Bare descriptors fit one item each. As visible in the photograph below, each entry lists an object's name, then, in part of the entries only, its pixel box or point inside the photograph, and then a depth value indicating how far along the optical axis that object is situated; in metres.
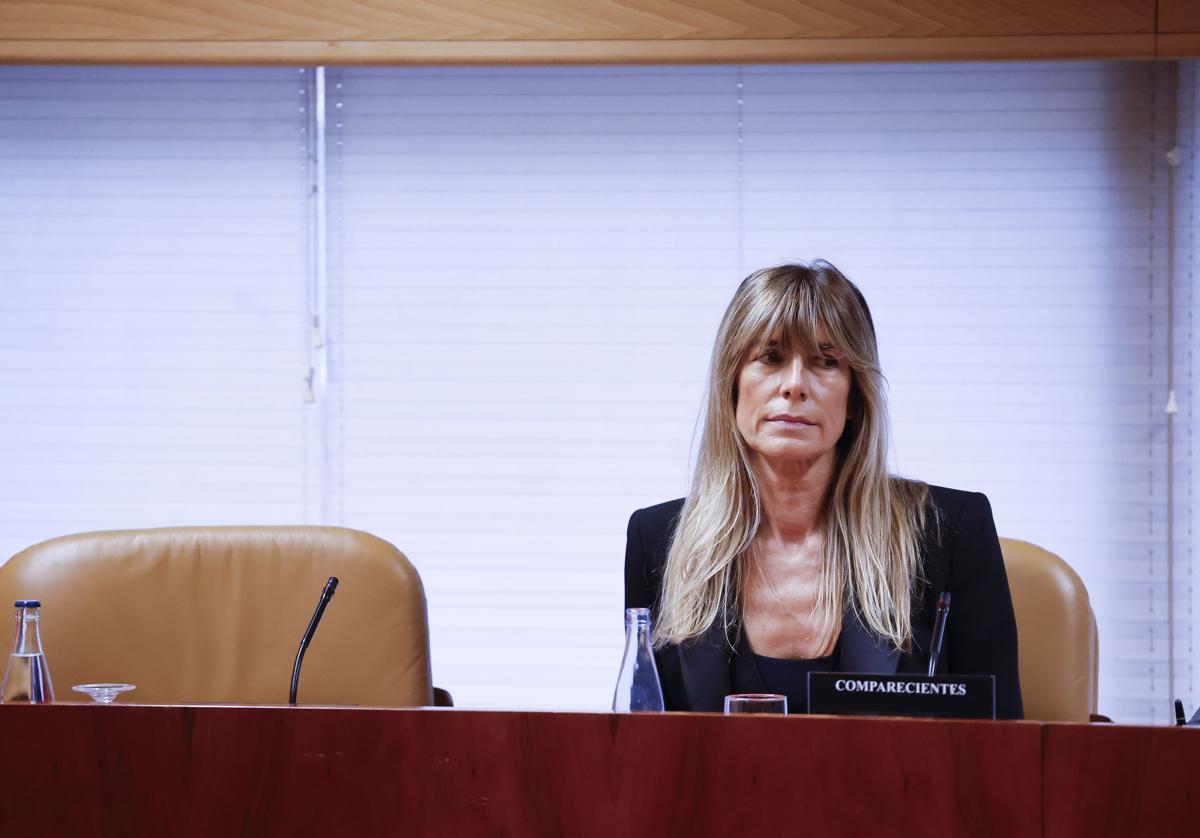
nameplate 5.66
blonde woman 6.18
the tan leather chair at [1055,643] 6.26
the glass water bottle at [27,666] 5.88
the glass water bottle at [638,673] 5.86
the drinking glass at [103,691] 5.90
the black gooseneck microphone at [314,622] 5.93
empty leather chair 6.28
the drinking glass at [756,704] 5.71
